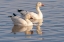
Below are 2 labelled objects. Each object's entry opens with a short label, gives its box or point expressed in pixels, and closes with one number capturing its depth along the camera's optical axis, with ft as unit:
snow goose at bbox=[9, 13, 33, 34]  48.75
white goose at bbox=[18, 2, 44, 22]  55.69
